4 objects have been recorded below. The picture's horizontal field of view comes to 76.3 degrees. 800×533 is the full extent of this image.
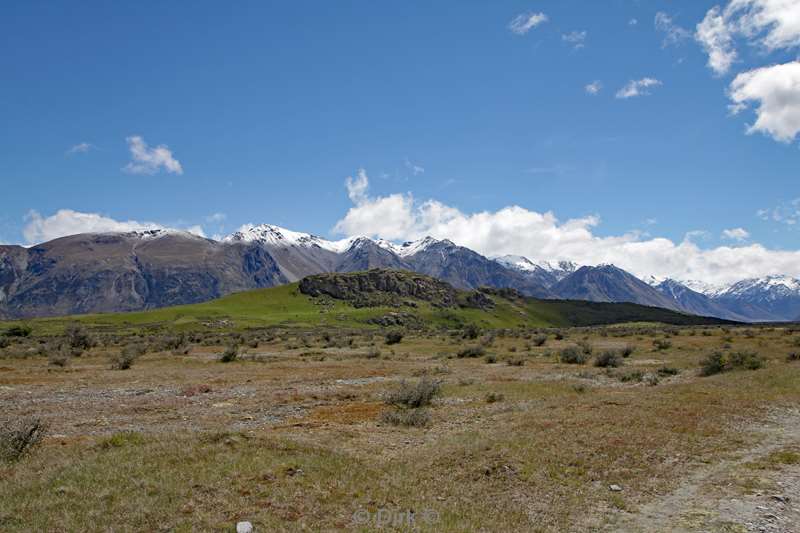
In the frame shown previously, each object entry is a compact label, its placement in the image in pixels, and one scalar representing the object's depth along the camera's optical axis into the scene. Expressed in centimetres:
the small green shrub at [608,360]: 4807
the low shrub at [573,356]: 5231
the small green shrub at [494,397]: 2883
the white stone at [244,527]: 1091
